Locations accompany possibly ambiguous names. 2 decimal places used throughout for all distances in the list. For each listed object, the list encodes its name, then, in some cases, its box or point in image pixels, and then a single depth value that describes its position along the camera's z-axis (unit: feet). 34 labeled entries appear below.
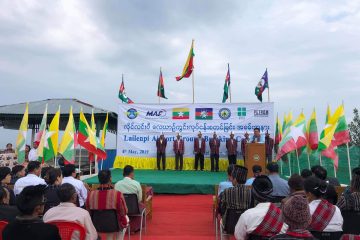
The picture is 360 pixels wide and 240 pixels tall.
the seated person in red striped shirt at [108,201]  12.91
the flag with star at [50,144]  27.17
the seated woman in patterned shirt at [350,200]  11.12
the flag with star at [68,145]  27.40
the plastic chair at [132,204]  16.10
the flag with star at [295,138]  28.60
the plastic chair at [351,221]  11.09
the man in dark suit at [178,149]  42.14
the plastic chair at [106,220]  13.04
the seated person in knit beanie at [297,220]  6.46
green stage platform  30.01
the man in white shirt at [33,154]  29.98
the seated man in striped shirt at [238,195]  12.19
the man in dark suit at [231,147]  40.57
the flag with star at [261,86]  45.29
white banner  42.80
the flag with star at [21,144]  27.40
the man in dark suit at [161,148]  42.47
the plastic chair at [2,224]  8.52
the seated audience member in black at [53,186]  13.07
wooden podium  29.95
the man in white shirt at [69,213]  9.07
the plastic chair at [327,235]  10.06
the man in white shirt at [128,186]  16.61
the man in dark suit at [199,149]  41.63
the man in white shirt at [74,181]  14.53
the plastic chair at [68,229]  8.46
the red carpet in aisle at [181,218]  17.82
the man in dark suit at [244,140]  40.37
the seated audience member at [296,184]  11.41
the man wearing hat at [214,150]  41.11
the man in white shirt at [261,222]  9.33
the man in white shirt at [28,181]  14.55
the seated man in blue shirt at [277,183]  15.10
